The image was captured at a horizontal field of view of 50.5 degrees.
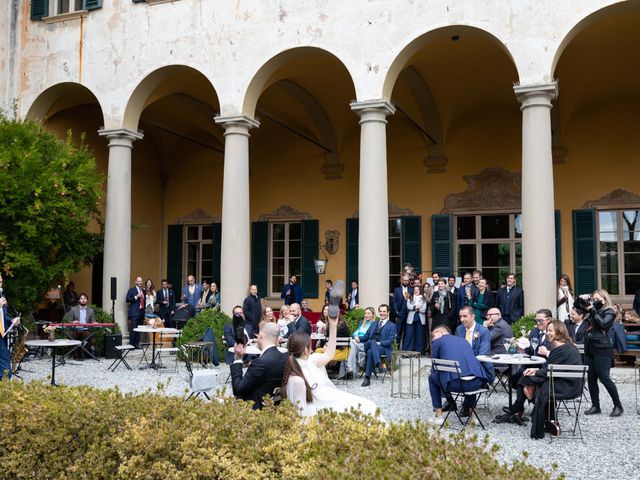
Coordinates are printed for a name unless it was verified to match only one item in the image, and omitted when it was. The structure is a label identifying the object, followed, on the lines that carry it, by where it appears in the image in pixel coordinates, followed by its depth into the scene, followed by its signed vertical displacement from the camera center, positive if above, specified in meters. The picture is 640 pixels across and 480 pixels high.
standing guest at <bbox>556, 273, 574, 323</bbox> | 12.38 -0.38
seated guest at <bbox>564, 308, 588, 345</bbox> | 9.06 -0.65
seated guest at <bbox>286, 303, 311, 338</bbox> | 11.21 -0.73
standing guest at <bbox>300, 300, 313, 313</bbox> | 16.16 -0.67
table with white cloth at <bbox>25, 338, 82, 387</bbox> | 10.06 -0.99
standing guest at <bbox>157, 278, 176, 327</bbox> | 16.69 -0.63
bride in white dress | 5.06 -0.81
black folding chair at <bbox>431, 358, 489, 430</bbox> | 7.52 -1.08
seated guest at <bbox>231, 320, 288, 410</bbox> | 5.20 -0.77
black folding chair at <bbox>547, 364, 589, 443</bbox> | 7.06 -1.03
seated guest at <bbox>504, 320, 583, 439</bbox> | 7.18 -1.12
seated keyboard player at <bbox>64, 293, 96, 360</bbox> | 14.01 -0.82
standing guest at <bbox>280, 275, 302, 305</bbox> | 17.41 -0.38
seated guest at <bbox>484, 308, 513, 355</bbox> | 9.22 -0.73
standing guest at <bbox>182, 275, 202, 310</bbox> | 16.47 -0.38
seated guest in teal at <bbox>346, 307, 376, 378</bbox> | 11.05 -1.11
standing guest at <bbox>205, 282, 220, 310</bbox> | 15.97 -0.49
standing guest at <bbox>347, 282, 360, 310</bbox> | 15.38 -0.46
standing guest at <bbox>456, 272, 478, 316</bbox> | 13.59 -0.30
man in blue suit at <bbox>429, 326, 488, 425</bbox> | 7.64 -1.09
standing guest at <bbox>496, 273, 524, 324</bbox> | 12.53 -0.45
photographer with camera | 8.30 -0.83
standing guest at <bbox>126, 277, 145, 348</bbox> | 15.07 -0.67
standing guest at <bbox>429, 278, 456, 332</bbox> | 13.48 -0.55
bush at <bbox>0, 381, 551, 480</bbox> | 3.40 -0.92
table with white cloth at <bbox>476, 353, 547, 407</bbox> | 7.64 -0.94
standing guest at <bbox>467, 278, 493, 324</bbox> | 13.44 -0.44
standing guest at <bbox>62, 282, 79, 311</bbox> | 15.91 -0.44
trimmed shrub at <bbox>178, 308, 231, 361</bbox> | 12.98 -0.93
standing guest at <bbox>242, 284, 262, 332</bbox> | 13.52 -0.62
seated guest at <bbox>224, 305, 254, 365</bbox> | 11.55 -0.99
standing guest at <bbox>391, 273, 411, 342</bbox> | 13.57 -0.48
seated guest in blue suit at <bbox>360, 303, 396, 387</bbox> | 10.84 -0.99
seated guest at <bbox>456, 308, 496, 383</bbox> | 8.55 -0.74
